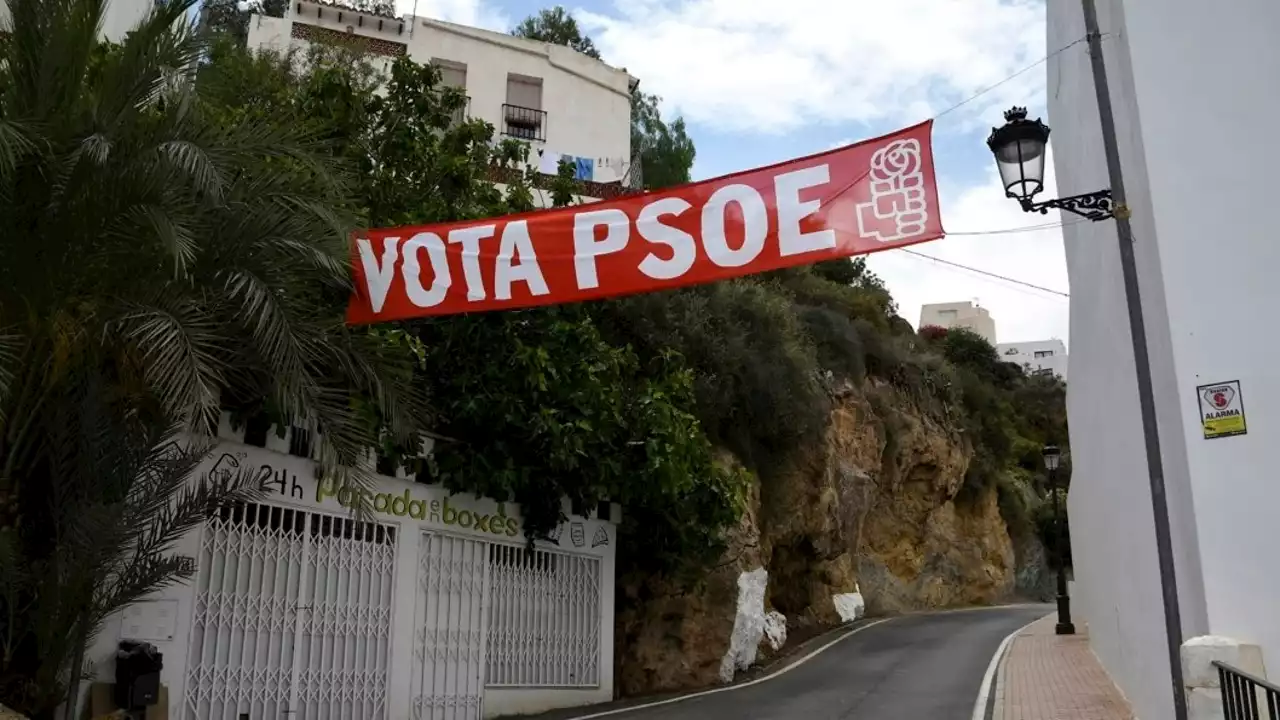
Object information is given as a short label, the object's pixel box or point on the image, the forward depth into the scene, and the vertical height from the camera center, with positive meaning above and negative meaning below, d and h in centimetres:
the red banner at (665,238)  686 +228
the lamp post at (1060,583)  2134 -149
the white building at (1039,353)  7806 +1463
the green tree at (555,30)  3828 +2052
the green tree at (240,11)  2842 +1697
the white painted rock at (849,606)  2628 -240
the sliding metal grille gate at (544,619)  1216 -126
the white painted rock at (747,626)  1609 -185
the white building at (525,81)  2792 +1446
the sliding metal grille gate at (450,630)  1079 -120
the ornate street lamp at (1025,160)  707 +276
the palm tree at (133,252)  640 +206
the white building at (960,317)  8181 +1823
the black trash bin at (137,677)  742 -114
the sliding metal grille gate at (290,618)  868 -86
